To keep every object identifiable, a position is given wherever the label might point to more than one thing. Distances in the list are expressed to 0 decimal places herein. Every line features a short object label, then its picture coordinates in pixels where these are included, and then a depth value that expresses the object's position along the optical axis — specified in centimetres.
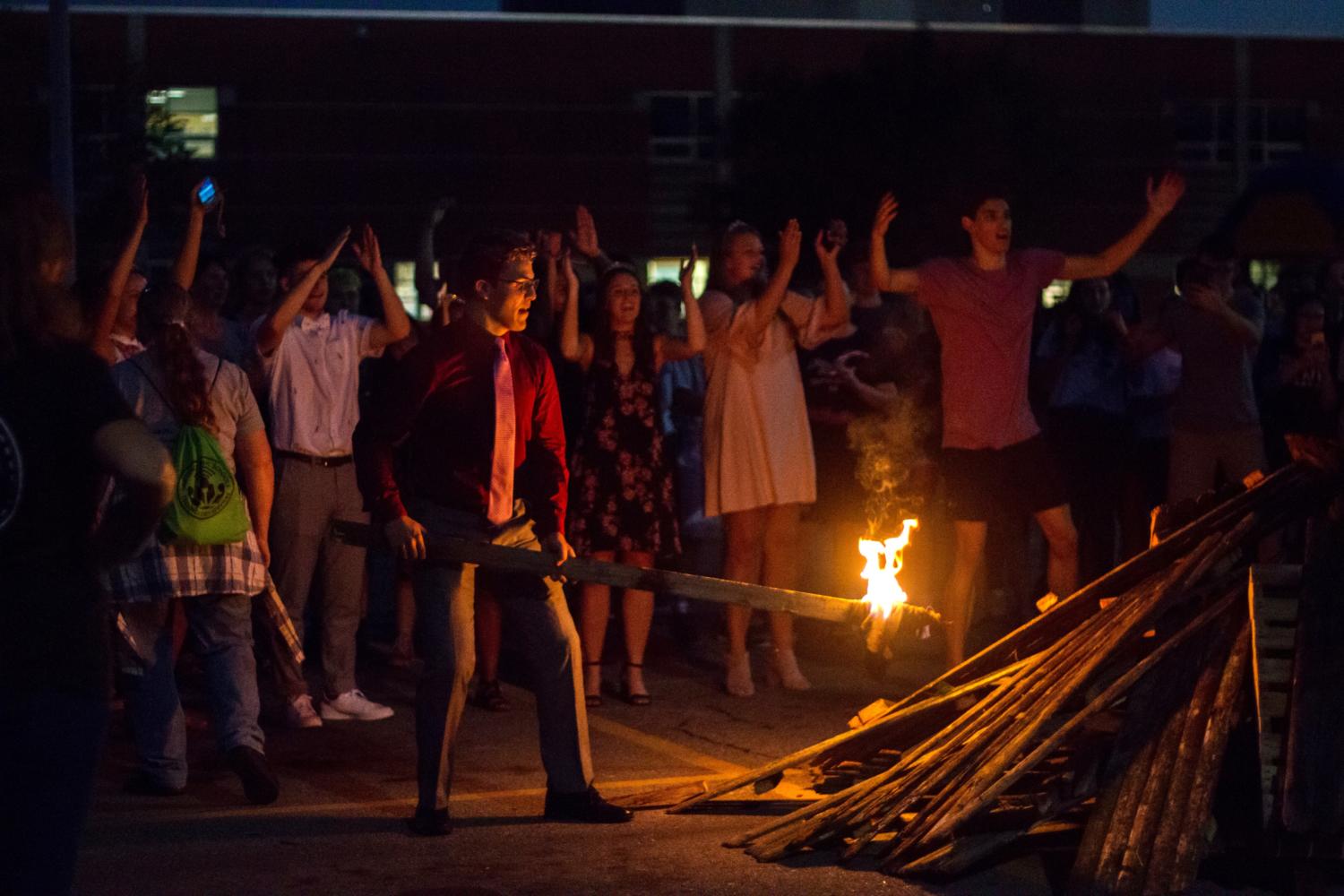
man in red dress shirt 693
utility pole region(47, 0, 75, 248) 1562
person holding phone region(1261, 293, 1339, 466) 1172
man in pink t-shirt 912
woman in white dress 970
